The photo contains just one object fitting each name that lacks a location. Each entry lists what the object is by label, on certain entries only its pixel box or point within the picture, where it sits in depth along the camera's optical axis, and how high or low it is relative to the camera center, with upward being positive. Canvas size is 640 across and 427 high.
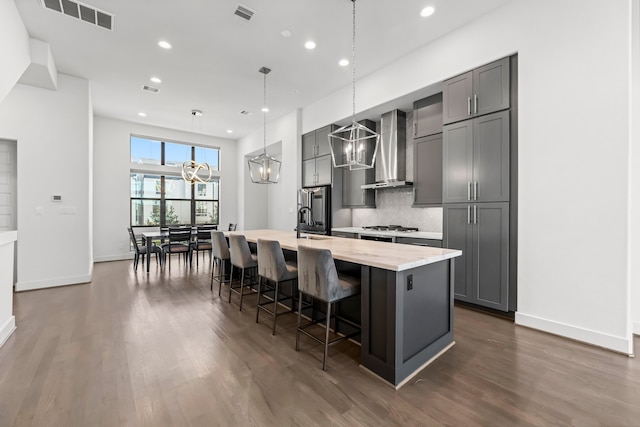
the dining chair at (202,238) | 5.86 -0.55
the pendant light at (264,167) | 3.99 +0.66
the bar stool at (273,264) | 2.70 -0.52
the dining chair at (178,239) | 5.52 -0.55
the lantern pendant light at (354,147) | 2.84 +0.70
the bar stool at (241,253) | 3.36 -0.50
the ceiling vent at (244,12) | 3.02 +2.24
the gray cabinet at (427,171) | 3.89 +0.61
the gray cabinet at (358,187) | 5.11 +0.49
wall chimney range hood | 4.61 +1.09
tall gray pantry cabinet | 2.99 +0.37
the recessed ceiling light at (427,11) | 3.02 +2.24
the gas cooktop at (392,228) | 4.41 -0.26
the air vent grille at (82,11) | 2.95 +2.24
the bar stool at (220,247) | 3.94 -0.50
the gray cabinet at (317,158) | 5.41 +1.11
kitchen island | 1.87 -0.71
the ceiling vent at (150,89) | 5.00 +2.28
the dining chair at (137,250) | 5.47 -0.78
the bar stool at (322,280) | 2.10 -0.53
